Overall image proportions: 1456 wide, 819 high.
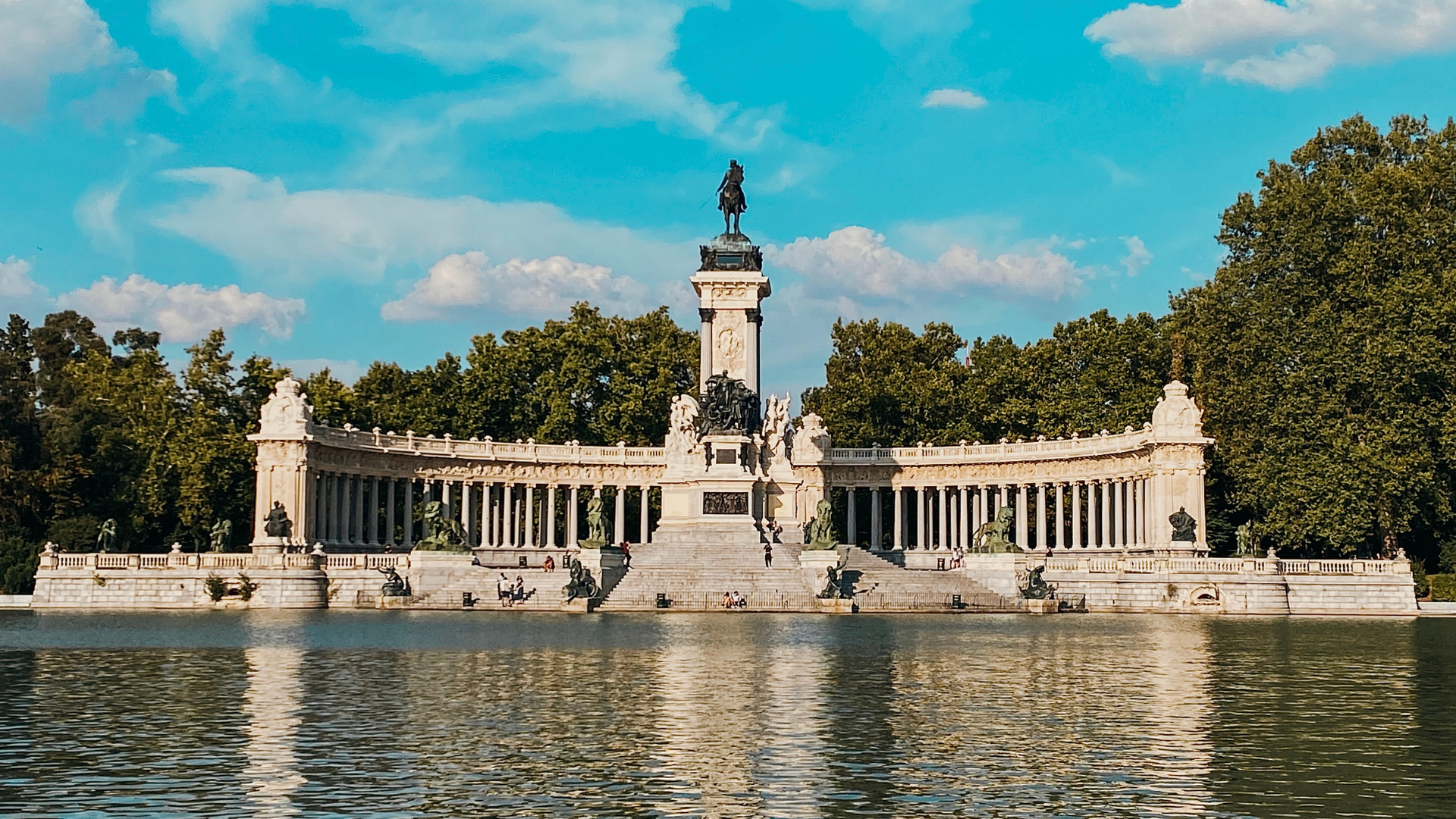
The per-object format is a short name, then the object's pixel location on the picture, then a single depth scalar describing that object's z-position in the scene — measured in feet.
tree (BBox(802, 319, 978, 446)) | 320.70
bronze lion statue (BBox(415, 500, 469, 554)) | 212.84
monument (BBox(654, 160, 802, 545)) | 258.78
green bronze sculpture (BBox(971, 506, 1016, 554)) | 210.79
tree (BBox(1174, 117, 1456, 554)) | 219.82
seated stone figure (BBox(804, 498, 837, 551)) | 211.20
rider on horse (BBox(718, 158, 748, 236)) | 284.61
